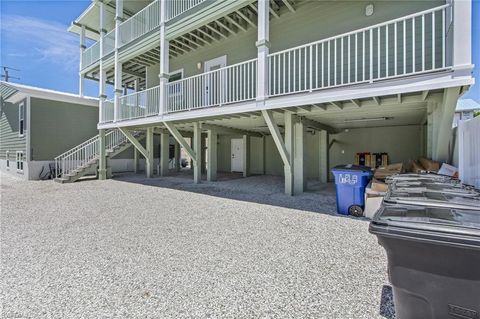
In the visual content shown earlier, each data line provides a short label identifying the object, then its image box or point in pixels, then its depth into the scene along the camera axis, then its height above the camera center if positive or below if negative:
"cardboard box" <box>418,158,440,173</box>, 4.69 -0.15
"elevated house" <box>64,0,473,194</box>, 4.60 +1.96
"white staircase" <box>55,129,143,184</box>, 11.05 +0.18
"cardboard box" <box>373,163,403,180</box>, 5.05 -0.28
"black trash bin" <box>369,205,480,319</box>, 1.25 -0.58
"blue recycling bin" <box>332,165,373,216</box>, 4.87 -0.61
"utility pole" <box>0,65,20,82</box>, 20.03 +7.23
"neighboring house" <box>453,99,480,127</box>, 12.24 +2.56
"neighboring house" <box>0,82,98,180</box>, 11.23 +1.74
